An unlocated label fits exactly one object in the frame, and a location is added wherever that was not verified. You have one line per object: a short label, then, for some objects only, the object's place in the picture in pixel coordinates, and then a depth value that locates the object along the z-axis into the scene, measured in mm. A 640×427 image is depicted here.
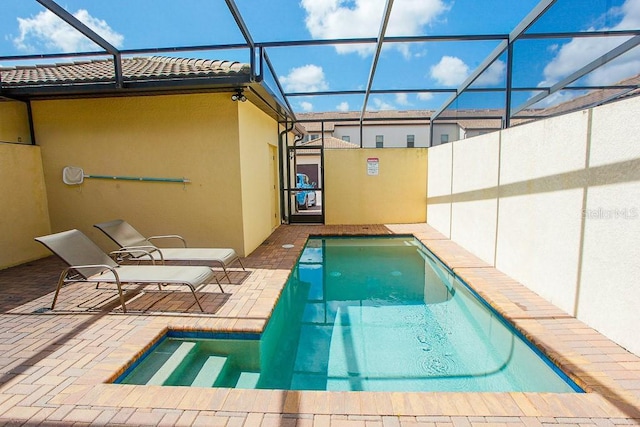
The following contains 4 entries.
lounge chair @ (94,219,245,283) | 5488
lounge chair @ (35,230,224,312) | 4250
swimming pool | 3262
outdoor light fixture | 6285
